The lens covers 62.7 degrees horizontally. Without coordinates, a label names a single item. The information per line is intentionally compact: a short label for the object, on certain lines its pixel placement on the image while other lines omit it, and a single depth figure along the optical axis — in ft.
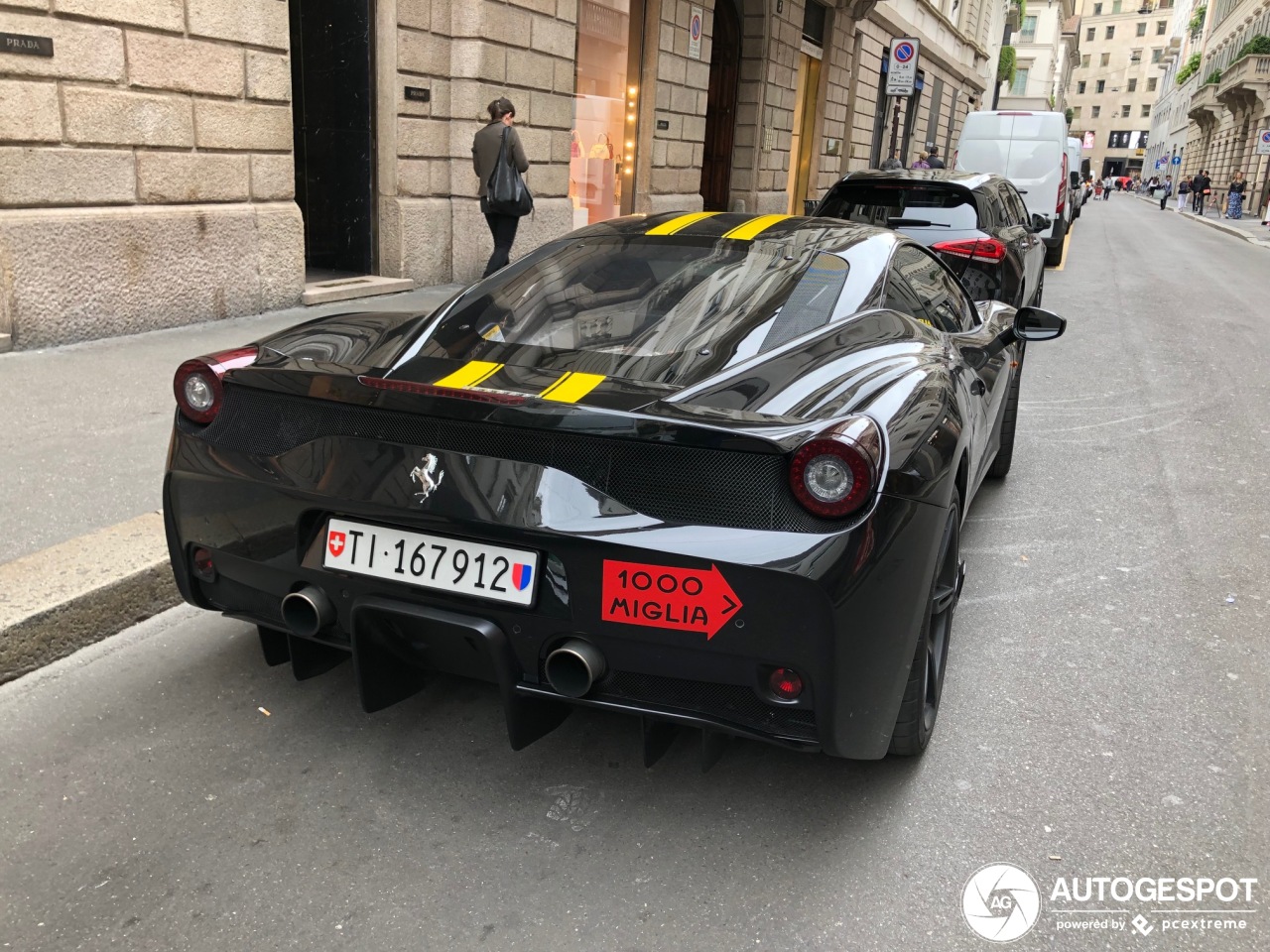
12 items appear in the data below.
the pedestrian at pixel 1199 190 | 175.11
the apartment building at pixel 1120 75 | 416.26
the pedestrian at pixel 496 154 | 31.14
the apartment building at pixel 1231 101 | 173.47
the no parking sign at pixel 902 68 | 83.34
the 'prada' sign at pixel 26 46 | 20.95
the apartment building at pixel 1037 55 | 241.76
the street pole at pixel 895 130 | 92.89
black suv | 26.03
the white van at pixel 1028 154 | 59.06
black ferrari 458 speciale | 7.11
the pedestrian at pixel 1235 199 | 153.58
